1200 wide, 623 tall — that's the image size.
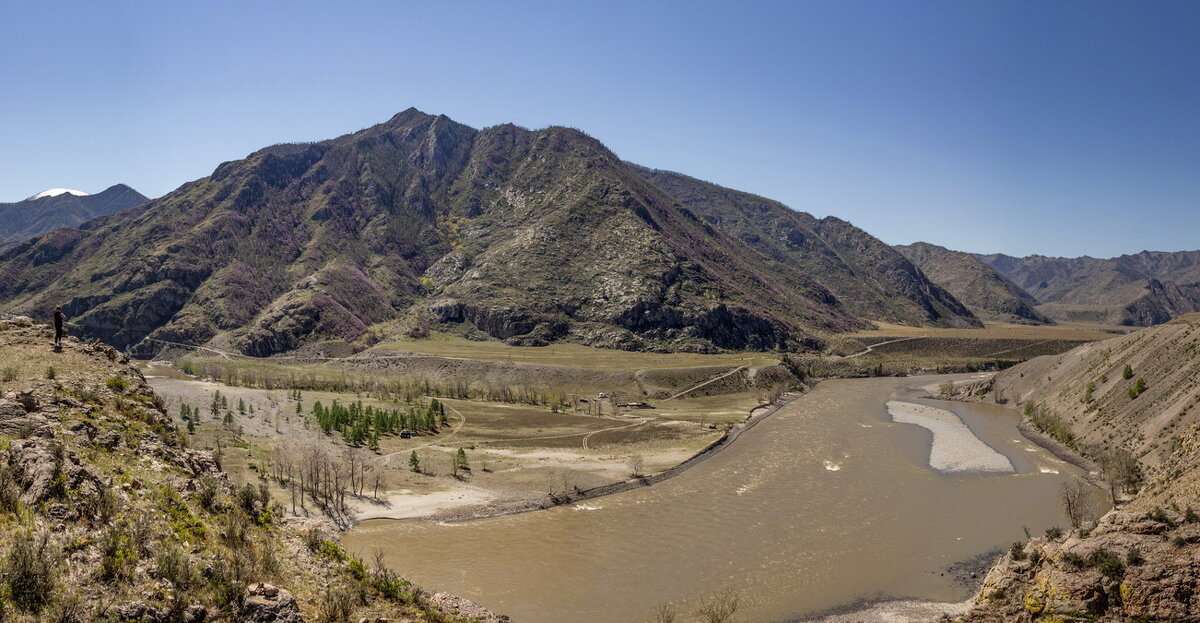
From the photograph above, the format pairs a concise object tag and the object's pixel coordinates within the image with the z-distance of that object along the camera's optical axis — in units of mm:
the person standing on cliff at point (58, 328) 25503
